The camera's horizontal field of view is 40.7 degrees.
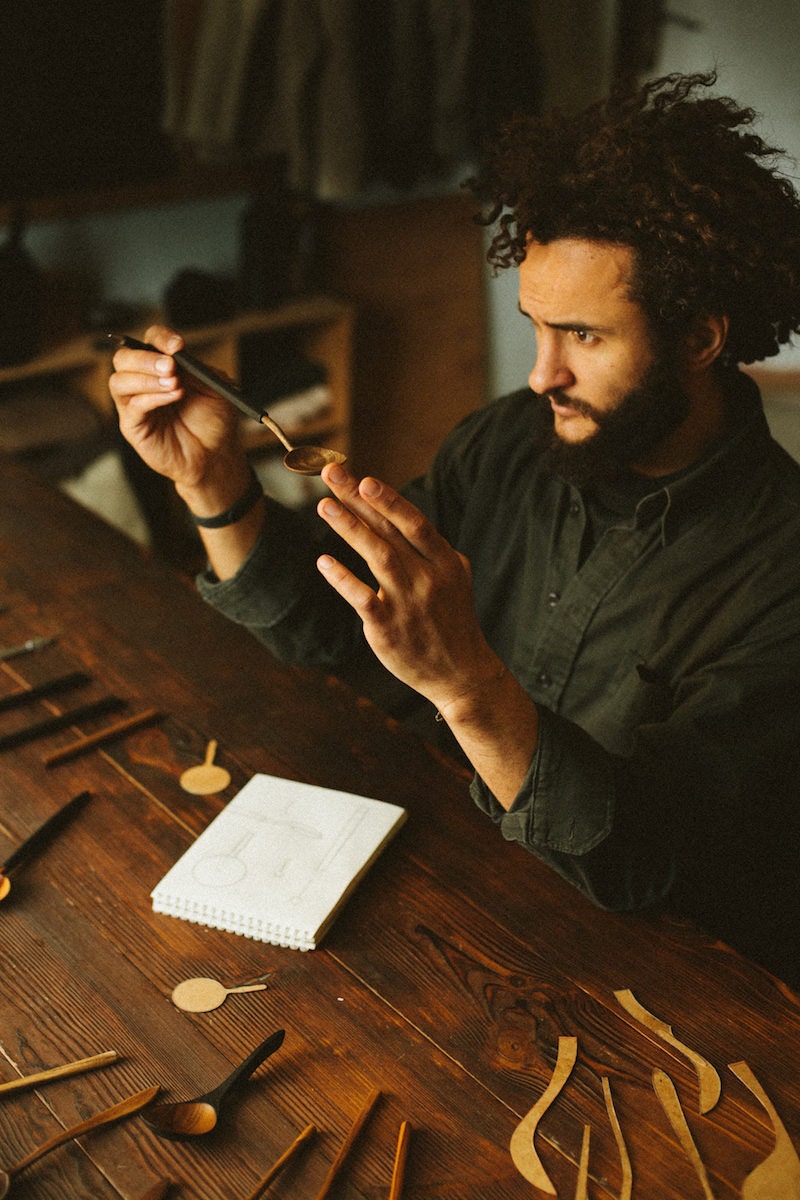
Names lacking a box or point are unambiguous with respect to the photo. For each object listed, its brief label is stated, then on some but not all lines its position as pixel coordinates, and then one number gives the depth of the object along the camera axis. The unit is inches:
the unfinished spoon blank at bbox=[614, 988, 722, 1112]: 36.7
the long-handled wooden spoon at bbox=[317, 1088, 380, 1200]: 33.1
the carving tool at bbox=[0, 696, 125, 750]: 53.2
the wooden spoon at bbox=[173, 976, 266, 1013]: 39.5
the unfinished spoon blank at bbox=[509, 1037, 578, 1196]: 33.9
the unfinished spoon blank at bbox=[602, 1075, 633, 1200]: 33.5
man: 49.9
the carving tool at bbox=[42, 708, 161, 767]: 52.1
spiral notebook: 42.5
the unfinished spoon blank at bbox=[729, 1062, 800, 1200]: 33.7
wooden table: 34.5
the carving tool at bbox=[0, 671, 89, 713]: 55.8
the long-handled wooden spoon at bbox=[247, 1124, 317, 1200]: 33.1
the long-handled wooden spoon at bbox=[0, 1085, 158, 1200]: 33.4
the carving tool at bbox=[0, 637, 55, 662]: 59.9
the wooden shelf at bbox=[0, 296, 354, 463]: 123.7
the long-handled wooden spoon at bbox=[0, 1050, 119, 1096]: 36.1
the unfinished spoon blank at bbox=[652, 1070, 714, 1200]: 34.1
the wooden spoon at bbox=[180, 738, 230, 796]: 50.3
